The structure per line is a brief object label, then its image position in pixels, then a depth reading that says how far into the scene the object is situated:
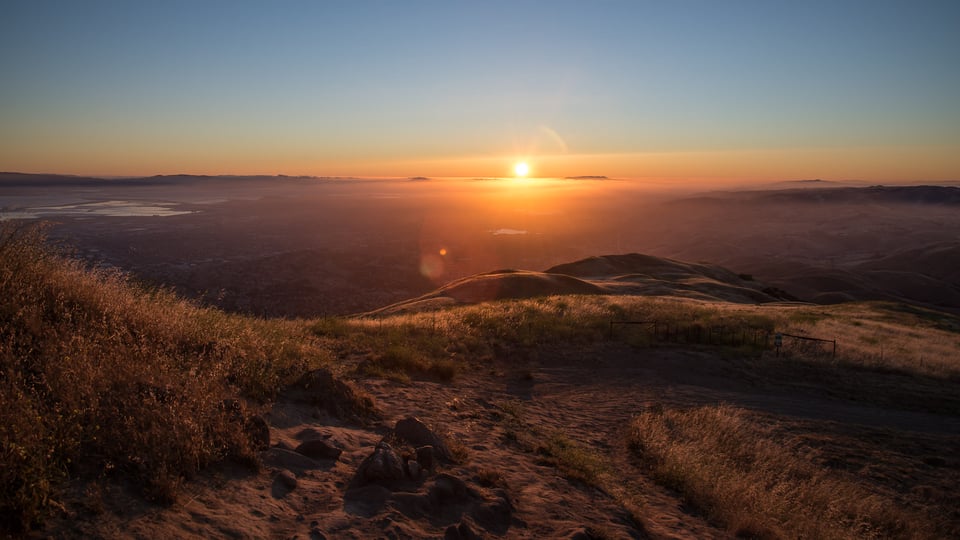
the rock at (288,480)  4.81
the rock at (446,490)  5.12
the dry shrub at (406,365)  9.97
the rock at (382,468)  5.15
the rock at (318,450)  5.55
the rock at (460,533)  4.51
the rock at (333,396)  6.95
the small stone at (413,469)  5.38
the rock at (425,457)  5.70
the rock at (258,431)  5.19
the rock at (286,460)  5.15
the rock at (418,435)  6.10
